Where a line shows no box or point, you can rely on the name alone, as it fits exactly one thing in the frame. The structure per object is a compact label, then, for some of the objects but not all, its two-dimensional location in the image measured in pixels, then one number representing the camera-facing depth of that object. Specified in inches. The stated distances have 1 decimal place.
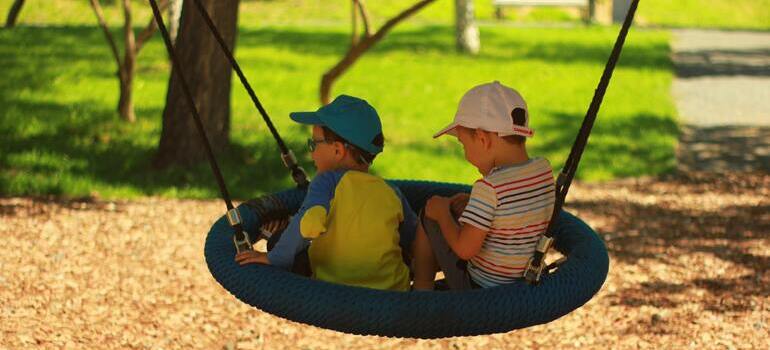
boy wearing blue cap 285.3
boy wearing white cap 273.9
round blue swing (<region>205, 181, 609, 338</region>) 257.8
